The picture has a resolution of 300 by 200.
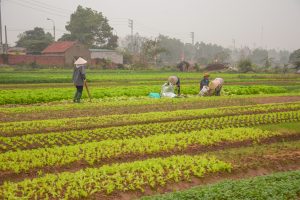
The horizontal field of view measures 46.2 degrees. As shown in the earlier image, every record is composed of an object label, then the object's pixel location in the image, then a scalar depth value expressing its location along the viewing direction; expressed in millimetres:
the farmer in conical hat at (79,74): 16984
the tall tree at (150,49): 69438
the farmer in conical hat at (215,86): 21088
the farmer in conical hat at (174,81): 19880
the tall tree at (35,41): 69125
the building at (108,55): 66500
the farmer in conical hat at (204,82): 20766
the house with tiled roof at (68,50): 58656
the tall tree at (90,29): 75812
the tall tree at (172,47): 126625
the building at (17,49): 72019
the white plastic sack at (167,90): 20281
